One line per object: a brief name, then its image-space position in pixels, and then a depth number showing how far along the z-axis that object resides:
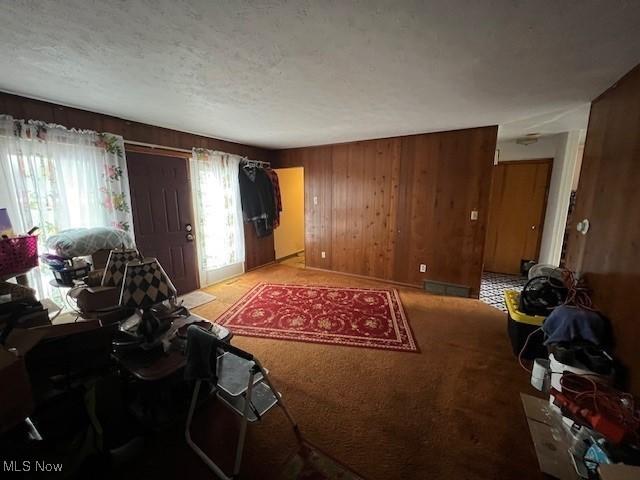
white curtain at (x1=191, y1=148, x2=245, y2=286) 3.66
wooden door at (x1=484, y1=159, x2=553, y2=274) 4.10
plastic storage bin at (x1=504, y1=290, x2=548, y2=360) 2.15
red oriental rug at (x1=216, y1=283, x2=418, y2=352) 2.54
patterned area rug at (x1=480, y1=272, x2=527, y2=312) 3.39
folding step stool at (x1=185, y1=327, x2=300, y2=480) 1.20
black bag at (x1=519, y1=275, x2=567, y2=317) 2.14
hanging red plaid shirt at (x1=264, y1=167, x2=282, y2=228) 4.68
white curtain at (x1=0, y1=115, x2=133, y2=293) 2.06
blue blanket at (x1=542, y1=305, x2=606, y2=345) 1.66
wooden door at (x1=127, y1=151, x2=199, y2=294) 3.00
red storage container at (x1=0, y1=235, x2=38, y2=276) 1.62
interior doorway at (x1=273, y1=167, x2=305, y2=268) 5.48
